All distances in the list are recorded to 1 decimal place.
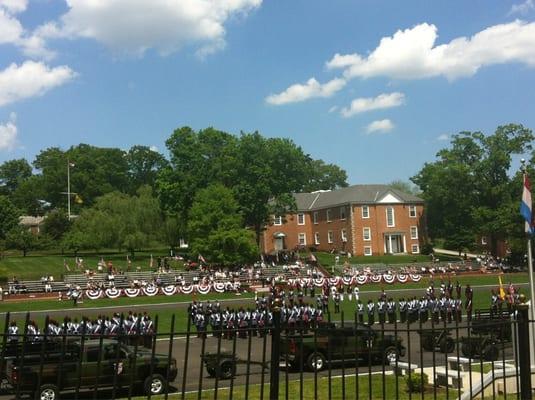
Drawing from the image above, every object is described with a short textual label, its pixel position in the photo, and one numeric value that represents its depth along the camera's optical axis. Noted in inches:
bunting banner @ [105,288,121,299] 1787.6
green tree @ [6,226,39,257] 2802.7
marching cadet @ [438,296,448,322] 1037.3
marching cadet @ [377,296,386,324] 1065.5
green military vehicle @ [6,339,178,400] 387.9
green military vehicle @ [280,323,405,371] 579.8
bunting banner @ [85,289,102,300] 1766.7
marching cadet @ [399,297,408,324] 1049.1
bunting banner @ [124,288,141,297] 1825.8
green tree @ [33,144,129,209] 3929.6
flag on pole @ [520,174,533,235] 599.2
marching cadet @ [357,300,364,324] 1157.4
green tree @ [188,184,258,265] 2192.4
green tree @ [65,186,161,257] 2647.6
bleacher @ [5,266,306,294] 1889.8
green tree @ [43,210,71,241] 3088.1
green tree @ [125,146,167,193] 4589.1
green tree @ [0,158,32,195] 4414.4
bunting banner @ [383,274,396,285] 2159.7
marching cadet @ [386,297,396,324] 1125.7
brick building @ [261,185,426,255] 3078.2
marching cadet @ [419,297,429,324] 1111.0
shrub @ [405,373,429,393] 494.0
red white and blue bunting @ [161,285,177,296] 1865.7
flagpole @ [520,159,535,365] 497.4
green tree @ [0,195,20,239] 2871.6
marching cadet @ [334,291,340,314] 1436.3
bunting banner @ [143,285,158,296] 1840.6
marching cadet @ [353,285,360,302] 1611.7
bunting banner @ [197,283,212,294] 1882.4
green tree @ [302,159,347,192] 5231.3
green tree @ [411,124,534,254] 2844.5
